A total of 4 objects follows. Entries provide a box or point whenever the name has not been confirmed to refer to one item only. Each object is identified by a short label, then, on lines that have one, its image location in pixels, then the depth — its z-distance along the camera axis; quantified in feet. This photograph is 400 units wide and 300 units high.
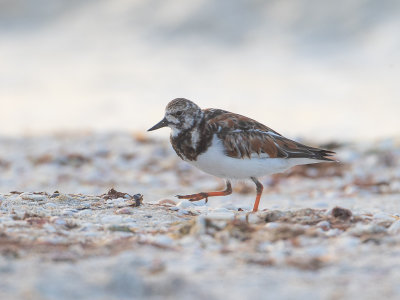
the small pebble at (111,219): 24.36
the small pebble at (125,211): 26.43
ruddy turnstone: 29.35
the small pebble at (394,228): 22.00
